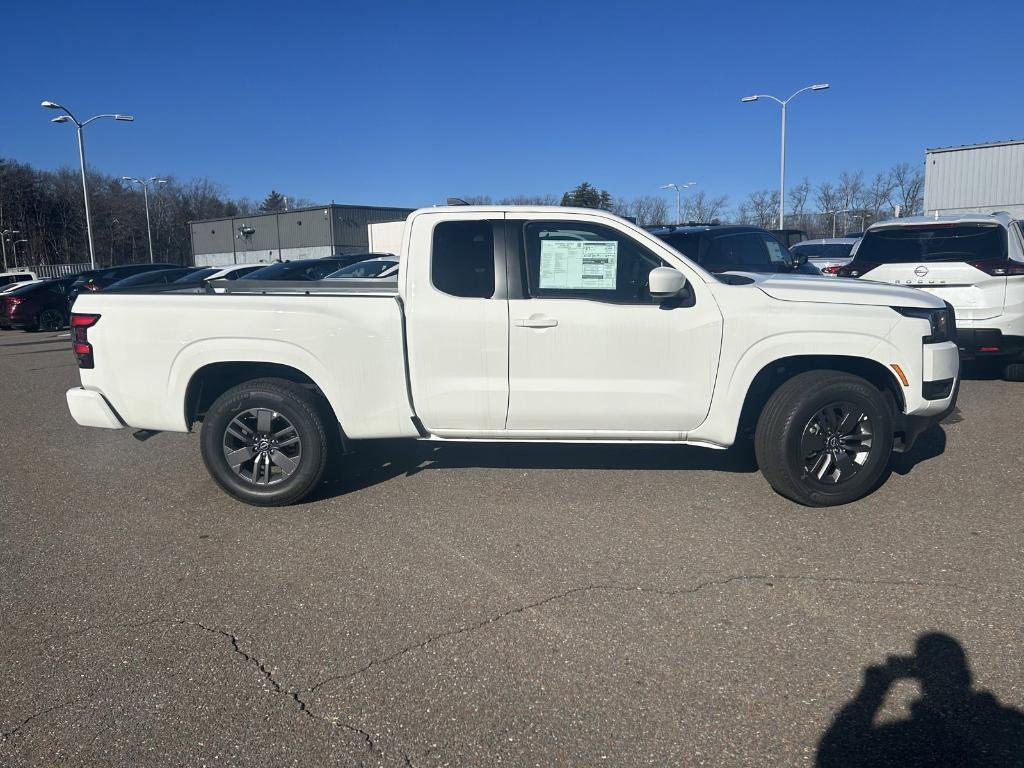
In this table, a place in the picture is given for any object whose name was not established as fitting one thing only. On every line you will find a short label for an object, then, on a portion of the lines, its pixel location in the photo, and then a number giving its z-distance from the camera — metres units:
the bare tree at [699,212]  51.47
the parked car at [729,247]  9.83
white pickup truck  5.00
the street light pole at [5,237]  68.29
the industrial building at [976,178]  24.08
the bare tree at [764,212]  57.20
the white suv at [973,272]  8.27
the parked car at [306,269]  18.52
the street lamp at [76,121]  31.08
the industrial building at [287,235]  56.12
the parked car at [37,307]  21.66
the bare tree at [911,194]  53.96
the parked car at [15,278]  32.47
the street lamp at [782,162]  30.70
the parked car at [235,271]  22.32
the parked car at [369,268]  17.19
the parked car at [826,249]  18.23
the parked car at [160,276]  20.52
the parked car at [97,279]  22.33
